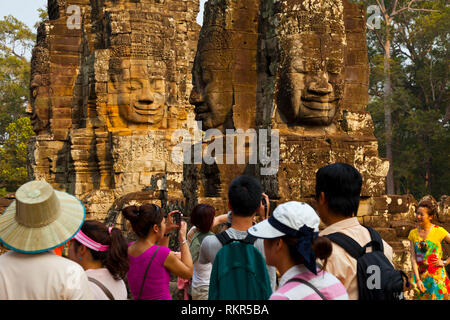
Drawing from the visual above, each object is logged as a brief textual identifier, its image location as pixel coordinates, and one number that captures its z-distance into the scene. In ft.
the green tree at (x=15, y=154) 109.29
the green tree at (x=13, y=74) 132.46
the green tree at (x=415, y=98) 81.56
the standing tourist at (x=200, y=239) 15.60
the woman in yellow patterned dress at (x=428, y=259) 21.77
